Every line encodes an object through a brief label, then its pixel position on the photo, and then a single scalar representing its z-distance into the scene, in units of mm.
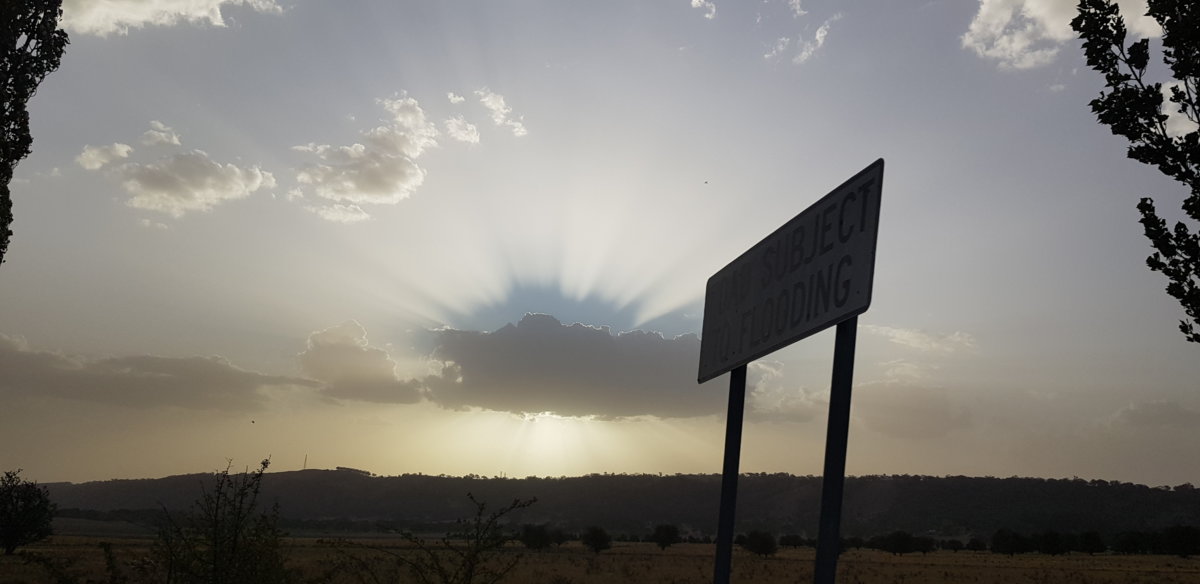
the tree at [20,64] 19000
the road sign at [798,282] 4289
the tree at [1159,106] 12117
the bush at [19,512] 38781
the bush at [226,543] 8516
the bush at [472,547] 7422
